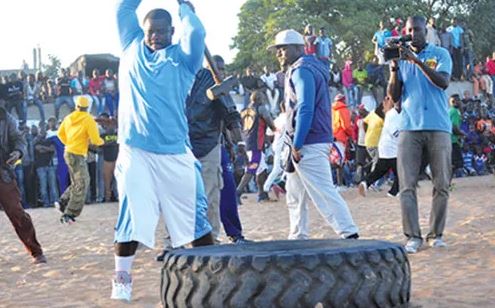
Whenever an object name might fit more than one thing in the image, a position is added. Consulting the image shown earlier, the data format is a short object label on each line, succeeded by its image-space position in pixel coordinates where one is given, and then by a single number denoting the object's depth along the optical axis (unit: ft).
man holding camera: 23.16
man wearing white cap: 21.84
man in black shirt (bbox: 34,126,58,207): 55.36
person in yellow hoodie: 40.24
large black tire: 12.31
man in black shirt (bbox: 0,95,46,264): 24.67
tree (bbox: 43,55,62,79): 190.78
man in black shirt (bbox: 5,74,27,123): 61.87
